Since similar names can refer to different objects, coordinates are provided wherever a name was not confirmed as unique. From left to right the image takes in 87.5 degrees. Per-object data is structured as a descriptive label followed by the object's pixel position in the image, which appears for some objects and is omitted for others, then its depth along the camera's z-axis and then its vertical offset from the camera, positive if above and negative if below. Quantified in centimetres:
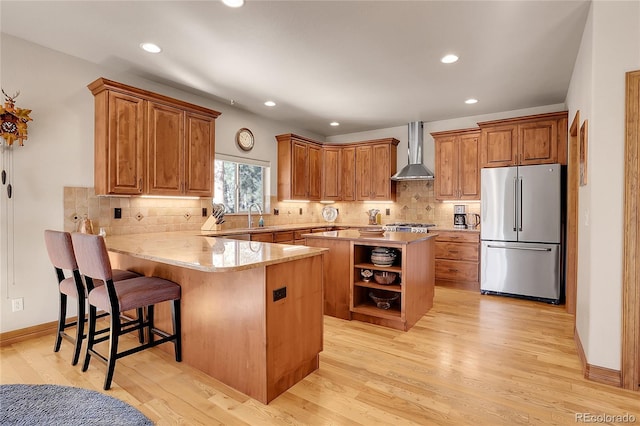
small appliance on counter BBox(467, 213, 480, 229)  520 -13
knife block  414 -17
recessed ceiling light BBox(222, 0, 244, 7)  233 +147
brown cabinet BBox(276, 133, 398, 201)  561 +76
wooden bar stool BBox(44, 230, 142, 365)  236 -42
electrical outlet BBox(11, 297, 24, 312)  289 -81
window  480 +43
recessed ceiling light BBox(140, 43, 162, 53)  295 +147
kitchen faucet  484 -1
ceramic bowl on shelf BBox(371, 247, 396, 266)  329 -45
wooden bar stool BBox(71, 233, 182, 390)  207 -55
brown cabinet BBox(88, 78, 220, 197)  321 +72
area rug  181 -113
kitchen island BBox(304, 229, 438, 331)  318 -67
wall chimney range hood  548 +90
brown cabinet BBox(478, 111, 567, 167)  418 +94
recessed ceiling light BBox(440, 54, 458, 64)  319 +149
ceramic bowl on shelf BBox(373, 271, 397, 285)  330 -65
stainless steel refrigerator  404 -25
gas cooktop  511 -24
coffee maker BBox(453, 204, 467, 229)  521 -7
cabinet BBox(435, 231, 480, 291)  471 -68
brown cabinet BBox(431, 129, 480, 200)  503 +73
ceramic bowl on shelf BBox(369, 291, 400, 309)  332 -88
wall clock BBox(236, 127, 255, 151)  495 +110
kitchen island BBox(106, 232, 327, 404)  198 -65
